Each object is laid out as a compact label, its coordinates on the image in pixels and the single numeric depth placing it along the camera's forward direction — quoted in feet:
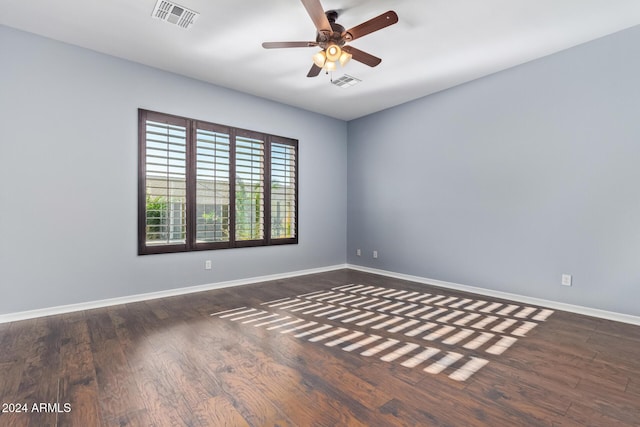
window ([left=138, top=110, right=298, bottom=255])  12.78
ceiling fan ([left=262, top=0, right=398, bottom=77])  8.07
